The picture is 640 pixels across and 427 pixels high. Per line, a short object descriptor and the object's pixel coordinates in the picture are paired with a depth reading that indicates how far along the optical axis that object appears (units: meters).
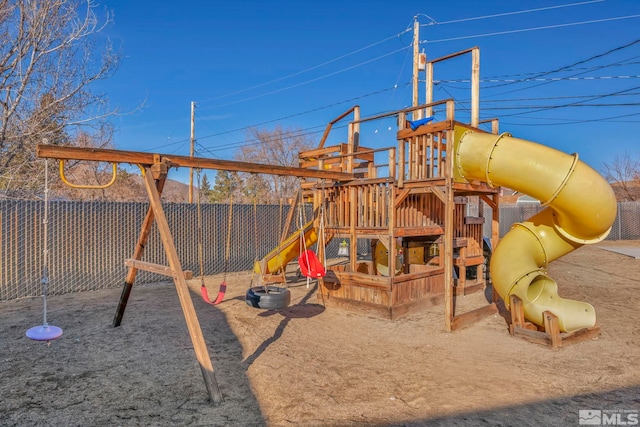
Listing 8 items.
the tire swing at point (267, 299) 5.99
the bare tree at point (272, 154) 38.78
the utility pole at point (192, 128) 25.06
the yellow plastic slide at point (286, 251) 9.25
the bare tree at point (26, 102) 7.90
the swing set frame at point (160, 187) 4.19
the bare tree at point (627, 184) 34.72
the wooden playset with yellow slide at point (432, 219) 5.46
